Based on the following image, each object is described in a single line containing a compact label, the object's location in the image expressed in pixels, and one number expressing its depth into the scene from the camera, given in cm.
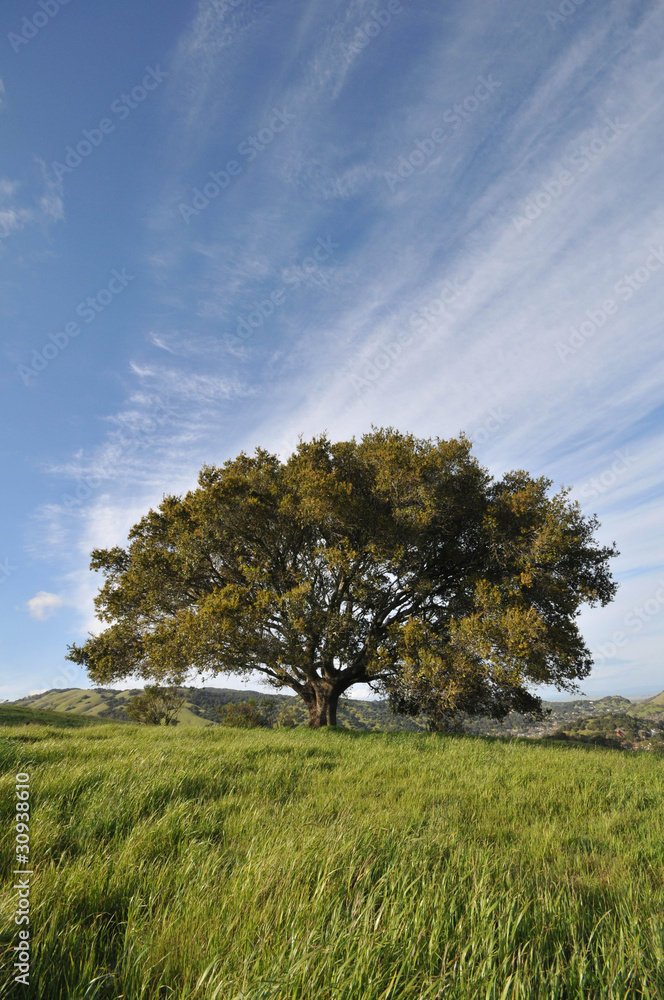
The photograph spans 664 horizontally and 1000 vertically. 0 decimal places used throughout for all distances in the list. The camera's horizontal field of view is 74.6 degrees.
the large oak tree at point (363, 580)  1458
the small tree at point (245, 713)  4938
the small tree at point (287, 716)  6912
